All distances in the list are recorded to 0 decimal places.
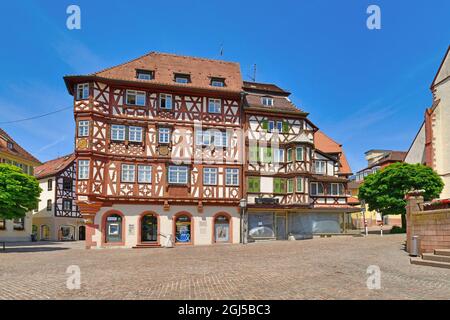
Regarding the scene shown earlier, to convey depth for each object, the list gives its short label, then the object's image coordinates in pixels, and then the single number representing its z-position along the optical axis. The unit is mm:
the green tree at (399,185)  36969
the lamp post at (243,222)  32284
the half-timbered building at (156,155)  29594
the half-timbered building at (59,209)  51281
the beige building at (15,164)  46062
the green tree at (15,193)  28594
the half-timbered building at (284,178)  33812
